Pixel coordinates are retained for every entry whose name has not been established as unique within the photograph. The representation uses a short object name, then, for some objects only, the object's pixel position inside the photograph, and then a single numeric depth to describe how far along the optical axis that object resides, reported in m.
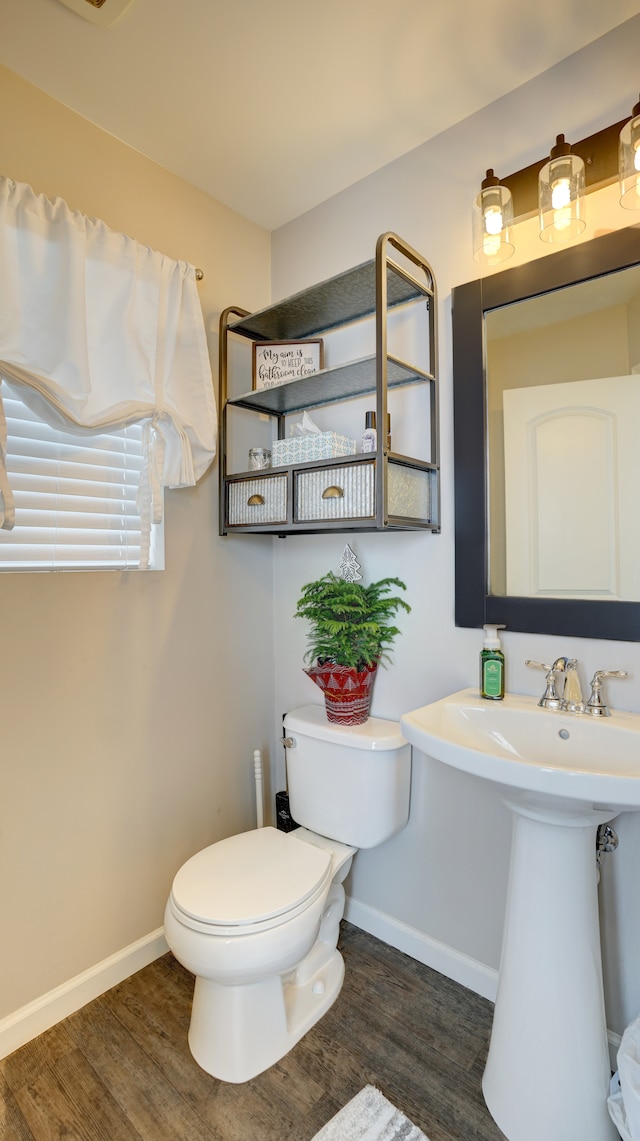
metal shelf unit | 1.40
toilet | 1.22
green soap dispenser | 1.36
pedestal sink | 1.07
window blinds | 1.39
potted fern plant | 1.59
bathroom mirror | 1.25
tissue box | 1.55
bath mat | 1.13
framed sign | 1.77
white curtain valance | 1.30
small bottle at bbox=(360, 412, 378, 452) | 1.47
